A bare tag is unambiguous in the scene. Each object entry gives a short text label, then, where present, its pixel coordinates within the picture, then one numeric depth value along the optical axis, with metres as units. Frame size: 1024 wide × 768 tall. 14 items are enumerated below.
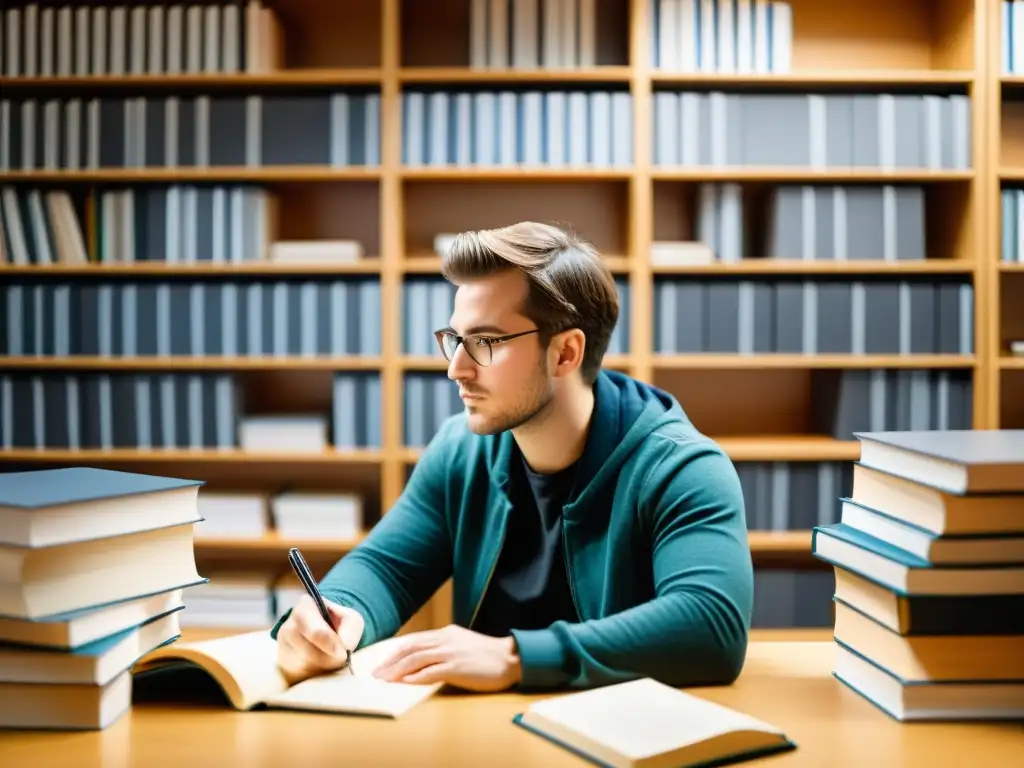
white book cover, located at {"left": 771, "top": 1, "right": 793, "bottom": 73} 2.90
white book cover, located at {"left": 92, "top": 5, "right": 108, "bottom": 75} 2.91
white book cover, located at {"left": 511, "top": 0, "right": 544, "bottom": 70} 2.90
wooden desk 0.86
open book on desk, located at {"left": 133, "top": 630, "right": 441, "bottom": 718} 0.98
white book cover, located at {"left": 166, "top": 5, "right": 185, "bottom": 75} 2.90
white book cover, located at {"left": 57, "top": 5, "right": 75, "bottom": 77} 2.92
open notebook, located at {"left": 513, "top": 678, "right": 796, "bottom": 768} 0.82
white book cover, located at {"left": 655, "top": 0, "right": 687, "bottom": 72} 2.88
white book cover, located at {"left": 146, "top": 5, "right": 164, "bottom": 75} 2.90
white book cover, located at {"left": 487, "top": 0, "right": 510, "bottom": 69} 2.90
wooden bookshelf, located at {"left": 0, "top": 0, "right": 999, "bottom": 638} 2.88
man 1.09
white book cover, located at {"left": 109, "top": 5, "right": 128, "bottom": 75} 2.91
